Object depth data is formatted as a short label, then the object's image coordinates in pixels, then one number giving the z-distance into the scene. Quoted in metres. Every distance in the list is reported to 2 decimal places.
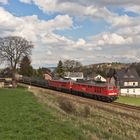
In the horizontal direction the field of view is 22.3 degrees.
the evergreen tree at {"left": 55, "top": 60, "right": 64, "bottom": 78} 161.43
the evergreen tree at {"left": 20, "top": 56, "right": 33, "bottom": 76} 151.25
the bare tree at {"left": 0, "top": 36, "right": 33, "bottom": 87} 99.88
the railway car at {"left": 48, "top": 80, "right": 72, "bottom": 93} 76.19
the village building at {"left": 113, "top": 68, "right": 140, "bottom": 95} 123.56
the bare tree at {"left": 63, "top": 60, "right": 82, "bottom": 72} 188.75
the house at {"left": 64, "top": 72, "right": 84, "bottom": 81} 151.35
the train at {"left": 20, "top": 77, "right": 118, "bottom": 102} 57.38
